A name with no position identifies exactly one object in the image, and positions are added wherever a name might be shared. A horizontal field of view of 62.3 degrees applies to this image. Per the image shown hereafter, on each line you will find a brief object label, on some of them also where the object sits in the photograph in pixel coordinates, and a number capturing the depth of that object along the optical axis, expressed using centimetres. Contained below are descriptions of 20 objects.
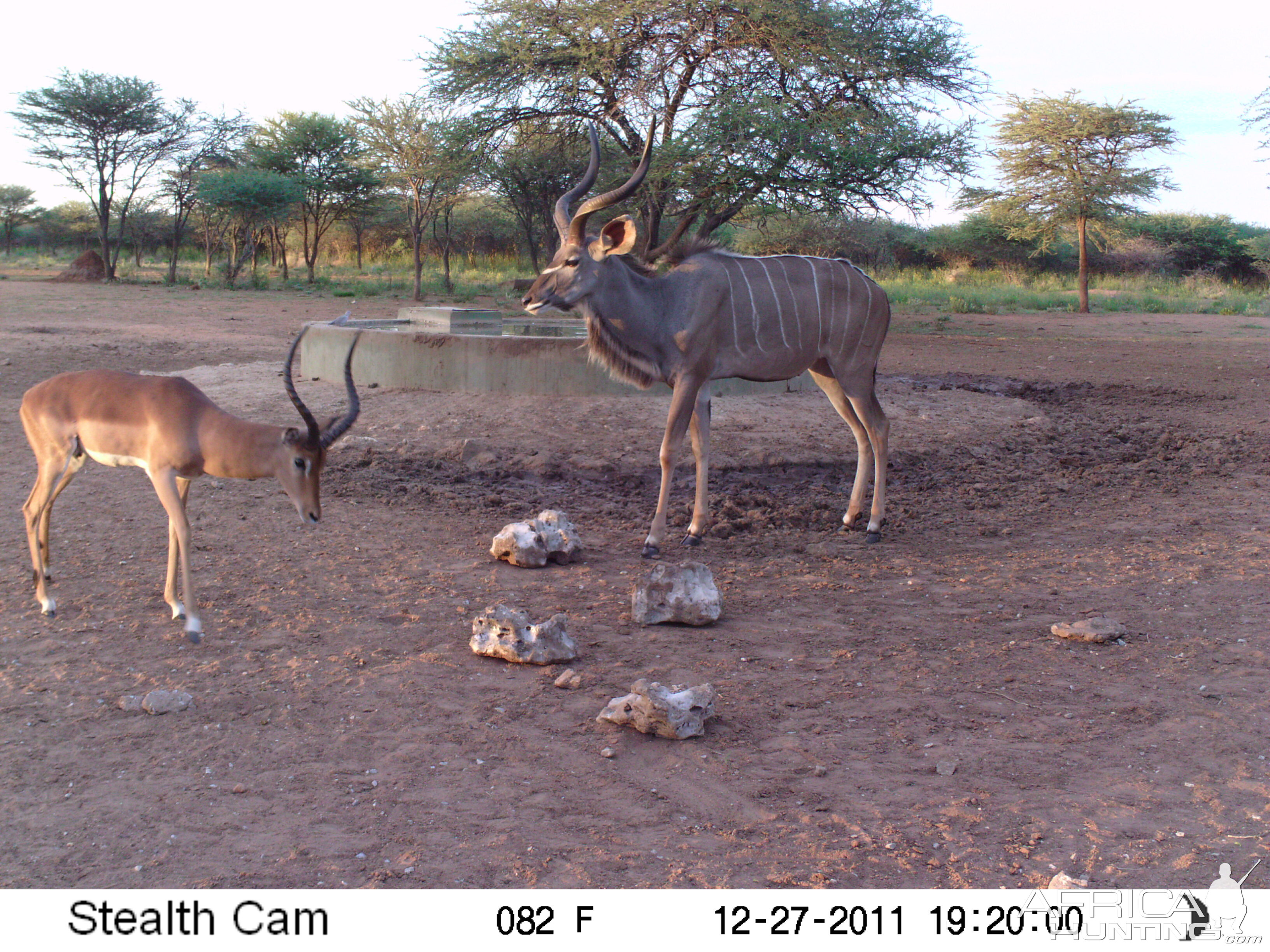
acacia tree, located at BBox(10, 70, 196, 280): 3111
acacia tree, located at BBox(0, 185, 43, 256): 4662
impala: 404
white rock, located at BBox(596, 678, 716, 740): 357
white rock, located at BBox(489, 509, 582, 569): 551
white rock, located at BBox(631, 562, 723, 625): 475
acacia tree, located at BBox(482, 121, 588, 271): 1978
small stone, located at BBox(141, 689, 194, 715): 367
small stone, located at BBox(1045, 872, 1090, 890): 271
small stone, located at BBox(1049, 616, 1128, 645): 454
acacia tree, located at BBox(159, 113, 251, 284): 3312
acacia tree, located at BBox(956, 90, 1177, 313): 2495
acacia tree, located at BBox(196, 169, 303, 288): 2862
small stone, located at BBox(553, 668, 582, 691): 404
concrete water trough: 918
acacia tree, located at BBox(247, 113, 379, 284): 3278
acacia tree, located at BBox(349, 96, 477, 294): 2291
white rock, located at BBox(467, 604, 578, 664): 422
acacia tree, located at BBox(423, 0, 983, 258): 1716
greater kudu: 609
